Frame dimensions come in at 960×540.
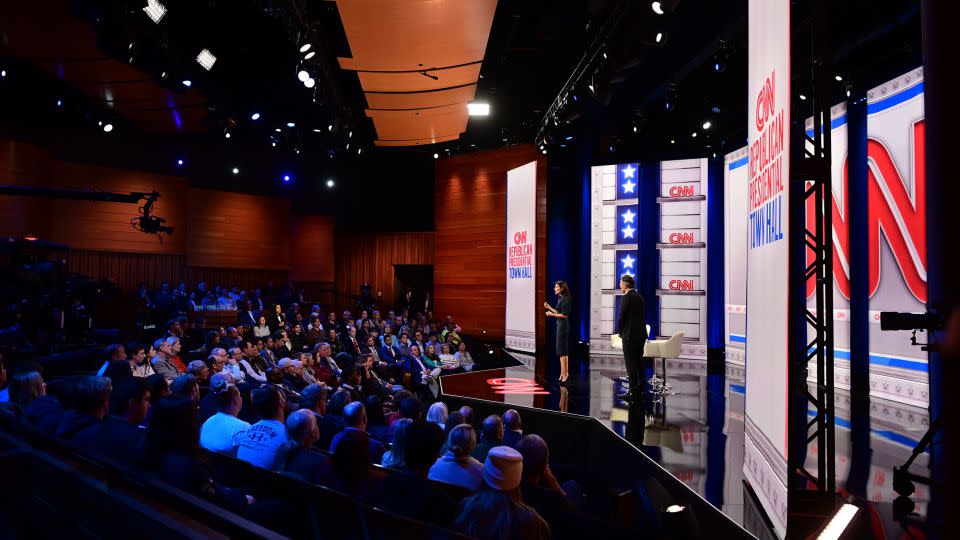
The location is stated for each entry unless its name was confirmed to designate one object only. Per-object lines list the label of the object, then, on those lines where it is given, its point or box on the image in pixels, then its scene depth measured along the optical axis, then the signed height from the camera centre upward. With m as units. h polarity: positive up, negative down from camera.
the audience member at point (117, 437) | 2.84 -0.76
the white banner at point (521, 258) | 12.32 +0.57
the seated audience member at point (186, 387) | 3.89 -0.68
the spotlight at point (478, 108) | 11.52 +3.38
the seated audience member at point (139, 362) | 6.43 -0.86
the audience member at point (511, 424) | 3.80 -0.92
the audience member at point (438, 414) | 4.27 -0.92
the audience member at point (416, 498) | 2.31 -0.83
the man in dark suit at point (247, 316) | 10.94 -0.63
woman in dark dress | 8.36 -0.50
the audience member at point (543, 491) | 2.15 -0.84
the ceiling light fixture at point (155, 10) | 7.05 +3.21
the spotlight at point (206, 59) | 8.72 +3.24
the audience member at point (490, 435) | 3.49 -0.87
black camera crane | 10.68 +1.61
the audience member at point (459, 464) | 2.80 -0.84
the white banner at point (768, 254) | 3.07 +0.19
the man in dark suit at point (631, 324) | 6.38 -0.40
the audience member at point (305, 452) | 2.88 -0.86
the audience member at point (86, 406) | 3.18 -0.66
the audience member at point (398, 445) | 3.14 -0.85
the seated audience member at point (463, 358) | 10.54 -1.32
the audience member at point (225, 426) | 3.49 -0.84
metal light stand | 3.38 +0.37
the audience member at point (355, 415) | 3.63 -0.79
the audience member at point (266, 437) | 3.23 -0.84
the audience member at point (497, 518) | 1.91 -0.75
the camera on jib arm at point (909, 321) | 3.31 -0.18
